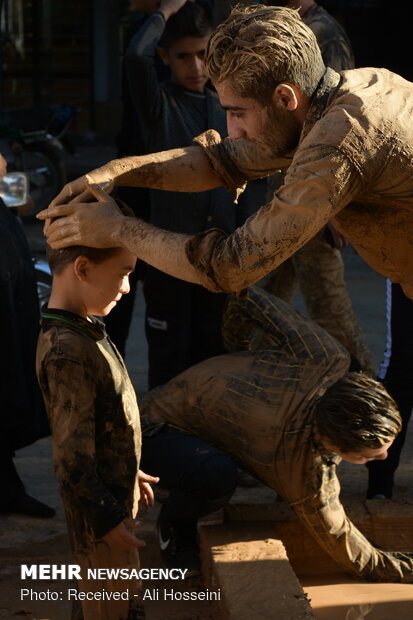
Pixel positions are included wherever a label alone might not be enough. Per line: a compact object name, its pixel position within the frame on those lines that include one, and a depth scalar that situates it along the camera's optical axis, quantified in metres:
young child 4.03
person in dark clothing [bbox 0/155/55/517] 6.08
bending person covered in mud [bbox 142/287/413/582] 4.95
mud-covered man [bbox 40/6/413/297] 3.94
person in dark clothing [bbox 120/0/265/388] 6.88
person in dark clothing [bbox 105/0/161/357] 7.41
